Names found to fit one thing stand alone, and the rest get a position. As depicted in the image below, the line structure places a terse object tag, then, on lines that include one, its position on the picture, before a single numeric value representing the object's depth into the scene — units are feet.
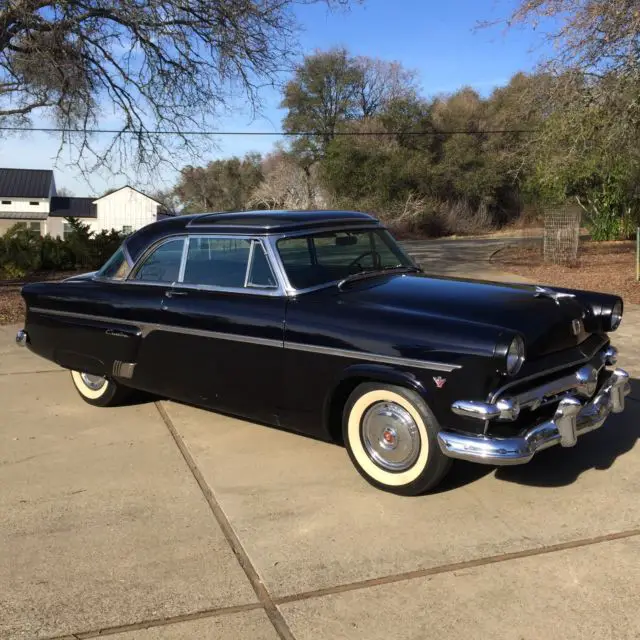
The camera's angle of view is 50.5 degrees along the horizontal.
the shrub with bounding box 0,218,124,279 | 47.37
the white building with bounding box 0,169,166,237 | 219.82
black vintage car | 11.61
